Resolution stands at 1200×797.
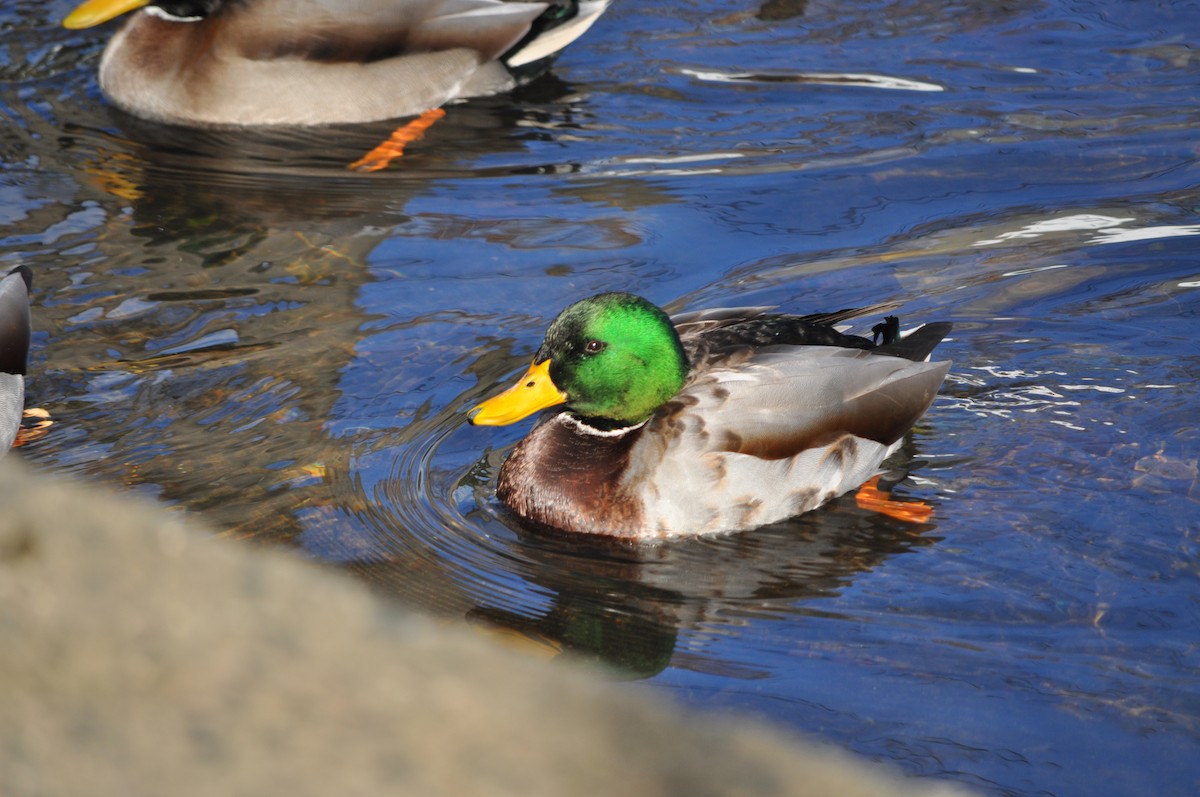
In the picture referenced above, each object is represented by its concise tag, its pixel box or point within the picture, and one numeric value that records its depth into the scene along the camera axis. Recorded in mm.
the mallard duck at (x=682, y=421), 10023
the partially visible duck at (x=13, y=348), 10836
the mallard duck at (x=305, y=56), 17031
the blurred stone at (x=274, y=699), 2668
